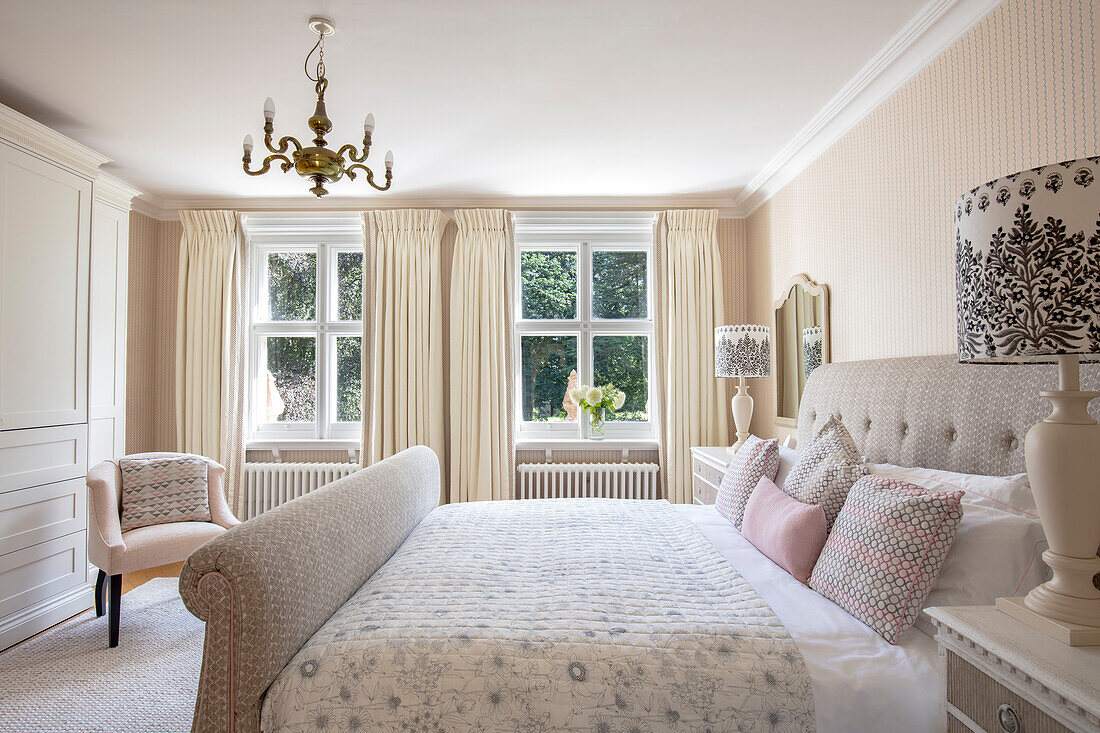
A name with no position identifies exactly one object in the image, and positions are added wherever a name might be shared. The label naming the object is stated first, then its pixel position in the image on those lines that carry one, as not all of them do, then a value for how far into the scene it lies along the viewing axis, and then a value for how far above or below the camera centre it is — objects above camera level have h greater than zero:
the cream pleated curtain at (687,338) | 4.15 +0.29
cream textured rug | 2.04 -1.19
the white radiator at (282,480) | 4.19 -0.73
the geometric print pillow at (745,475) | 2.23 -0.39
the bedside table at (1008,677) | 0.86 -0.50
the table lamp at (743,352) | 3.48 +0.16
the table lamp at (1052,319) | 0.89 +0.09
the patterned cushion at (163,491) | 2.87 -0.57
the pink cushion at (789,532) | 1.65 -0.47
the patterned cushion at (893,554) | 1.33 -0.43
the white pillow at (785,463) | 2.20 -0.34
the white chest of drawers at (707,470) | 3.31 -0.58
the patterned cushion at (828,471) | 1.72 -0.30
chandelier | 2.13 +0.85
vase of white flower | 4.20 -0.17
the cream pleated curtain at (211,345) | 4.20 +0.27
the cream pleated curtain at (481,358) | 4.12 +0.15
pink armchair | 2.57 -0.74
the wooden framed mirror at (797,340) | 3.13 +0.22
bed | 1.20 -0.59
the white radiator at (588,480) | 4.15 -0.74
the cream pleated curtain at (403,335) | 4.14 +0.33
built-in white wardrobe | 2.61 +0.07
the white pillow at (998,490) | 1.40 -0.30
